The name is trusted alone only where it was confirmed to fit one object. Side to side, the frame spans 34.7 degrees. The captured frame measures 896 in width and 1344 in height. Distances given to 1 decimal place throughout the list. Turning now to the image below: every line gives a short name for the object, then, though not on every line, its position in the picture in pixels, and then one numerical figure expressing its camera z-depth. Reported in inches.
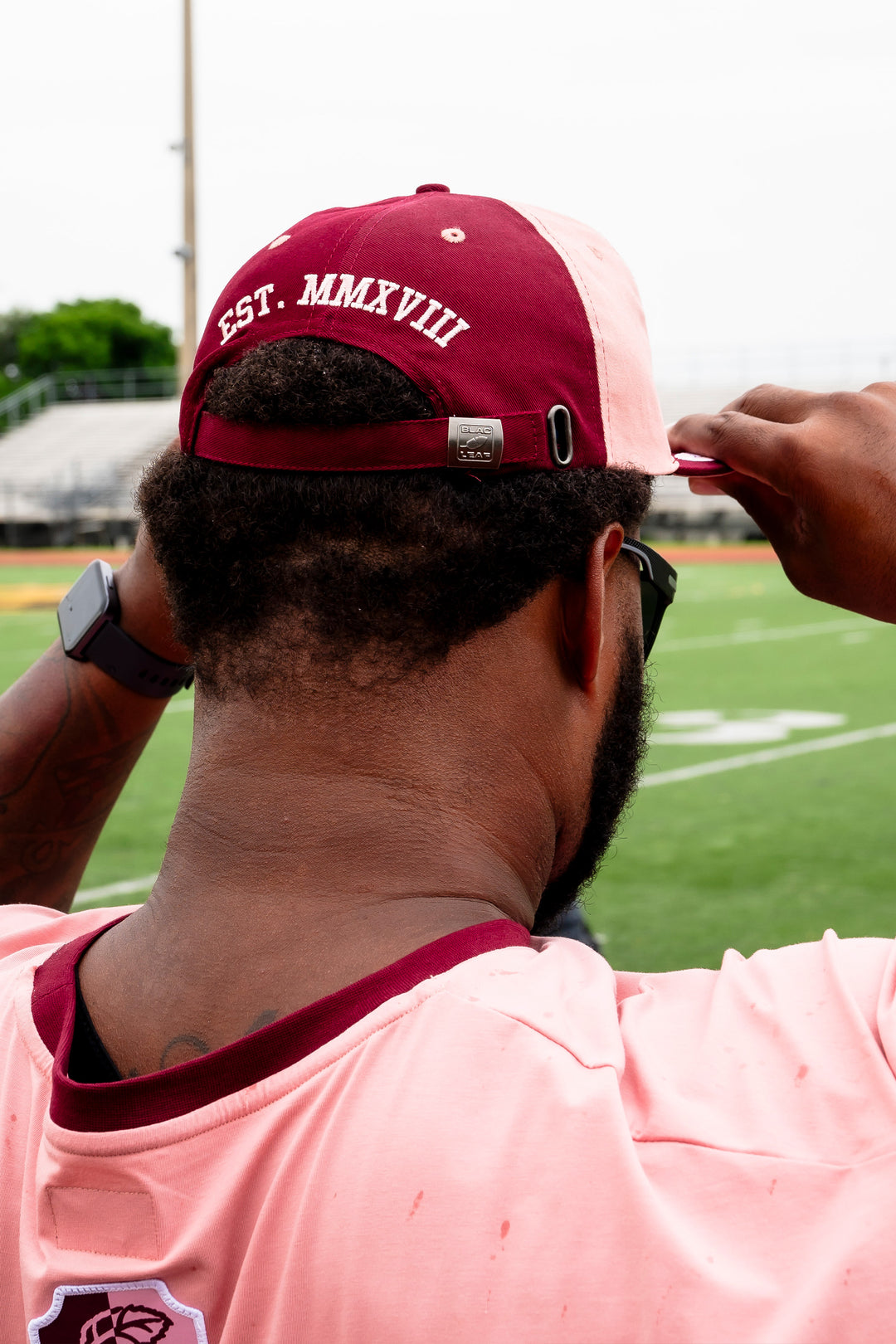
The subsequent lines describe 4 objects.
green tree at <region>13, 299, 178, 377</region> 3132.4
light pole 840.3
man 38.9
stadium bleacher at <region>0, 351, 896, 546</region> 1353.3
